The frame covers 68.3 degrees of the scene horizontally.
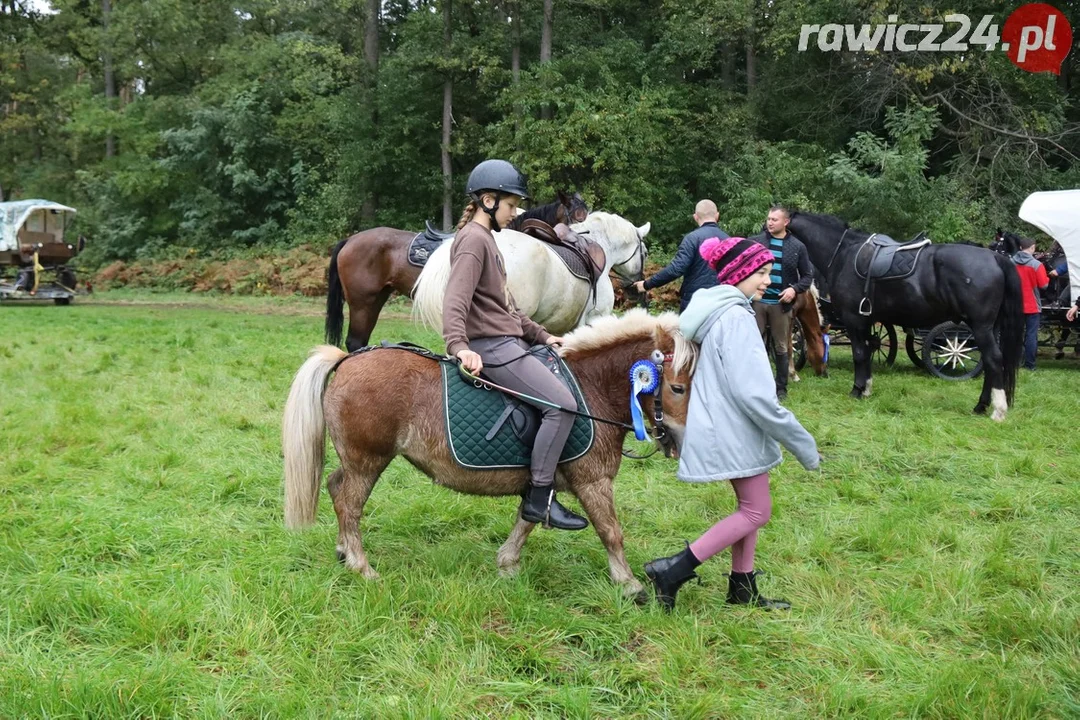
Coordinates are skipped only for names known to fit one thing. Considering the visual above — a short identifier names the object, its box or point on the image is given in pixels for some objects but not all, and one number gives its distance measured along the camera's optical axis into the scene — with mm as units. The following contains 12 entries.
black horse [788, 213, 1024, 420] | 8062
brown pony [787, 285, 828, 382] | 10102
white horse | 7574
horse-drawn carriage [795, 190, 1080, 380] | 10445
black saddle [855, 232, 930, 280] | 8836
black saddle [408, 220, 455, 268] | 9195
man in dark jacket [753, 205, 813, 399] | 8500
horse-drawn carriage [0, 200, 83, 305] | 20016
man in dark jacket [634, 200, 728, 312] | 7871
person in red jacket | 11281
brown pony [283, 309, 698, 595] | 3729
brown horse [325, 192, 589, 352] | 9477
